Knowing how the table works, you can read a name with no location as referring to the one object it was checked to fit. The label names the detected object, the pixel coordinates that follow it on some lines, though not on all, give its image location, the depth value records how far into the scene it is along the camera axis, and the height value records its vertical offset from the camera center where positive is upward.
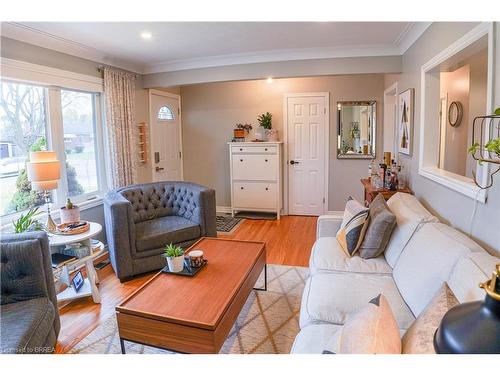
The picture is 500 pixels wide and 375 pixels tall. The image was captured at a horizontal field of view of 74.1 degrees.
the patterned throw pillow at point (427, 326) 1.07 -0.62
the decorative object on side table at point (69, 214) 2.95 -0.54
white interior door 5.40 -0.08
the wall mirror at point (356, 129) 5.22 +0.29
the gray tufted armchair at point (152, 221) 3.18 -0.76
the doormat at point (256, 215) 5.55 -1.12
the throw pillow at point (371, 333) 1.05 -0.62
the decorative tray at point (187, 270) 2.34 -0.86
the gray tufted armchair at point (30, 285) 1.84 -0.79
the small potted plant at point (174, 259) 2.37 -0.77
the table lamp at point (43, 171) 2.71 -0.14
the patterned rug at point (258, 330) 2.18 -1.29
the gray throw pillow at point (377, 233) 2.42 -0.63
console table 3.44 -0.47
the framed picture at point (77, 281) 2.92 -1.14
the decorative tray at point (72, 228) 2.83 -0.65
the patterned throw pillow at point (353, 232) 2.54 -0.66
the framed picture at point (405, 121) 3.44 +0.29
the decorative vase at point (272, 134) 5.49 +0.25
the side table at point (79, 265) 2.73 -0.96
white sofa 1.51 -0.81
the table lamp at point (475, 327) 0.52 -0.30
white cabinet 5.36 -0.42
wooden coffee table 1.76 -0.90
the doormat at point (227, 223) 4.97 -1.15
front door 5.15 +0.24
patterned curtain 4.04 +0.35
